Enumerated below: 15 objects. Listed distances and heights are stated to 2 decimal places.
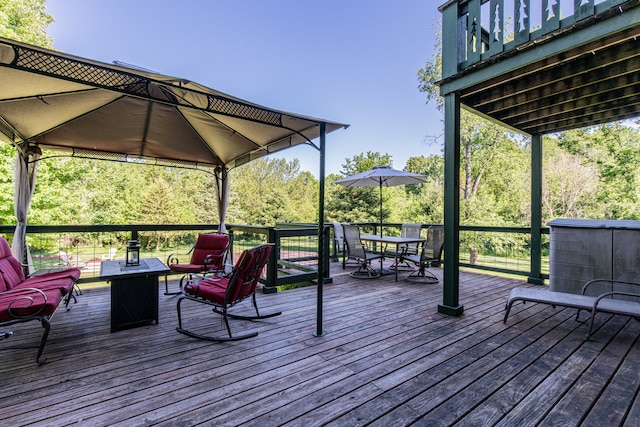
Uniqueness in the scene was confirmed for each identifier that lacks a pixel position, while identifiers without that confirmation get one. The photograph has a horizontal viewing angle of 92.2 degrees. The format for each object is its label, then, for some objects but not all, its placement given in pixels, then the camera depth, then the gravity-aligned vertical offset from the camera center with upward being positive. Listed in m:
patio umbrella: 6.63 +0.85
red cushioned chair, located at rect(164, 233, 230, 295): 4.61 -0.68
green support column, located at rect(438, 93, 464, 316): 3.68 +0.12
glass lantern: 3.64 -0.49
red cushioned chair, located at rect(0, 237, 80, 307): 3.09 -0.72
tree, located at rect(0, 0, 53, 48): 8.74 +5.96
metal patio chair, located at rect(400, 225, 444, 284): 5.54 -0.61
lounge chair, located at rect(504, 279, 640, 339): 3.00 -0.90
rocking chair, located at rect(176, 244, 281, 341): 2.94 -0.75
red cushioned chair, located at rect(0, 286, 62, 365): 2.41 -0.76
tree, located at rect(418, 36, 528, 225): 14.23 +2.64
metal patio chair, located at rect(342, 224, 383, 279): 5.96 -0.69
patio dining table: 5.69 -0.47
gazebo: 2.31 +1.22
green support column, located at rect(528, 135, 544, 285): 5.30 +0.07
